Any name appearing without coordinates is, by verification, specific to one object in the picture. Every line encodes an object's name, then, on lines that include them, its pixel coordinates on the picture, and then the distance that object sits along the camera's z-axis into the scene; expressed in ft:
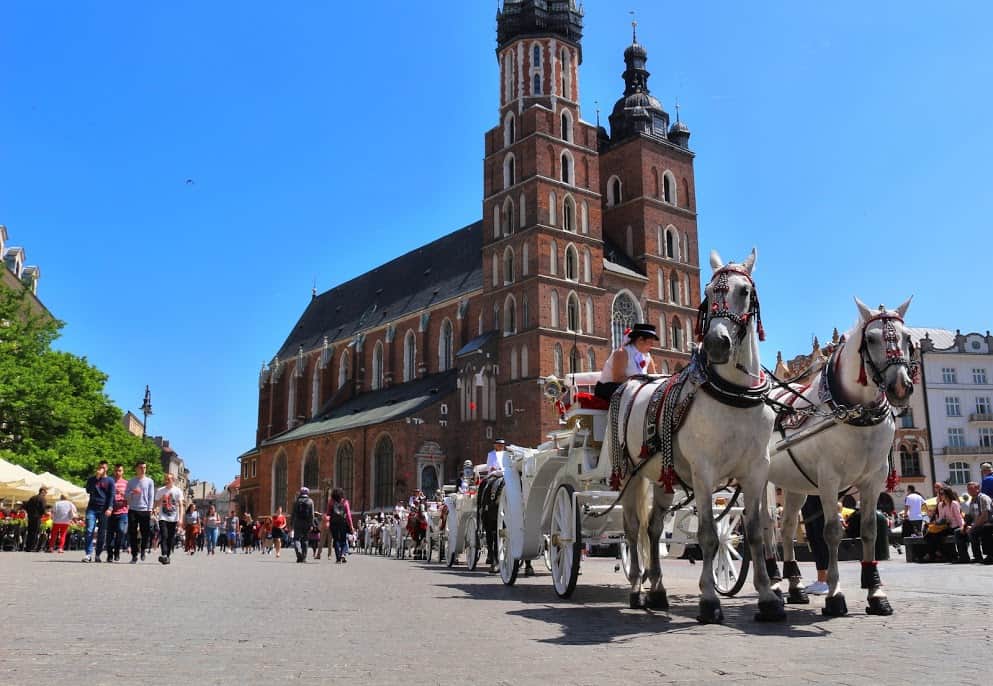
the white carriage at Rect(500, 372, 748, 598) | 26.00
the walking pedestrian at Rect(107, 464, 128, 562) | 48.06
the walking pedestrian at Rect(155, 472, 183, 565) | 50.67
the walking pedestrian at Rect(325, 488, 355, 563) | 58.90
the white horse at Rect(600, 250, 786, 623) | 19.44
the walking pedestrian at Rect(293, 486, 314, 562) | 58.13
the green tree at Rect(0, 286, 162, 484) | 92.27
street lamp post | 165.51
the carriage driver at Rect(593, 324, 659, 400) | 26.04
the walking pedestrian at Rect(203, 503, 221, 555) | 89.40
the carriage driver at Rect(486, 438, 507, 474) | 39.77
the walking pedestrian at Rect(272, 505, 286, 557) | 79.18
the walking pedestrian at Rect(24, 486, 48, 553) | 68.60
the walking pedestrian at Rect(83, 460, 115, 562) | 47.16
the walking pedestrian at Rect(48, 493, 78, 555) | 67.87
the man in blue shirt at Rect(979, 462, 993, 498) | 44.65
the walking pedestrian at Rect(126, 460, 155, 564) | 47.26
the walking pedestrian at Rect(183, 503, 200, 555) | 91.85
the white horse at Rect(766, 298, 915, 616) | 20.27
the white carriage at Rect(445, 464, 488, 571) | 45.64
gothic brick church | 138.41
